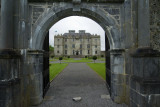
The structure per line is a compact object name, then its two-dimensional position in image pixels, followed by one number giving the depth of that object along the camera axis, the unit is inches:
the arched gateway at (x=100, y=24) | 114.7
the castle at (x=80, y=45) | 2135.8
